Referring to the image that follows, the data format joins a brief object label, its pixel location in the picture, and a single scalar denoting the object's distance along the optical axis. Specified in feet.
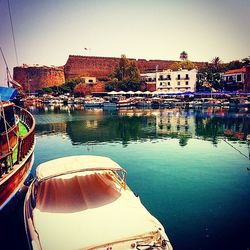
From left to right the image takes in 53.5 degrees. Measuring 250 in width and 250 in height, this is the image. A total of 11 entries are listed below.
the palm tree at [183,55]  382.83
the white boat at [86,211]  19.63
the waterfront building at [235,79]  244.01
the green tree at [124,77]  290.11
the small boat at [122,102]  224.12
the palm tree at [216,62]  282.13
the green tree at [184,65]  317.30
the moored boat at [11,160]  30.86
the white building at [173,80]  272.72
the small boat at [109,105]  222.28
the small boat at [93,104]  234.79
